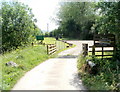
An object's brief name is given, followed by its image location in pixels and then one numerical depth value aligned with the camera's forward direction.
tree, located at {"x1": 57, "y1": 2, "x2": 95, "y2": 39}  22.12
